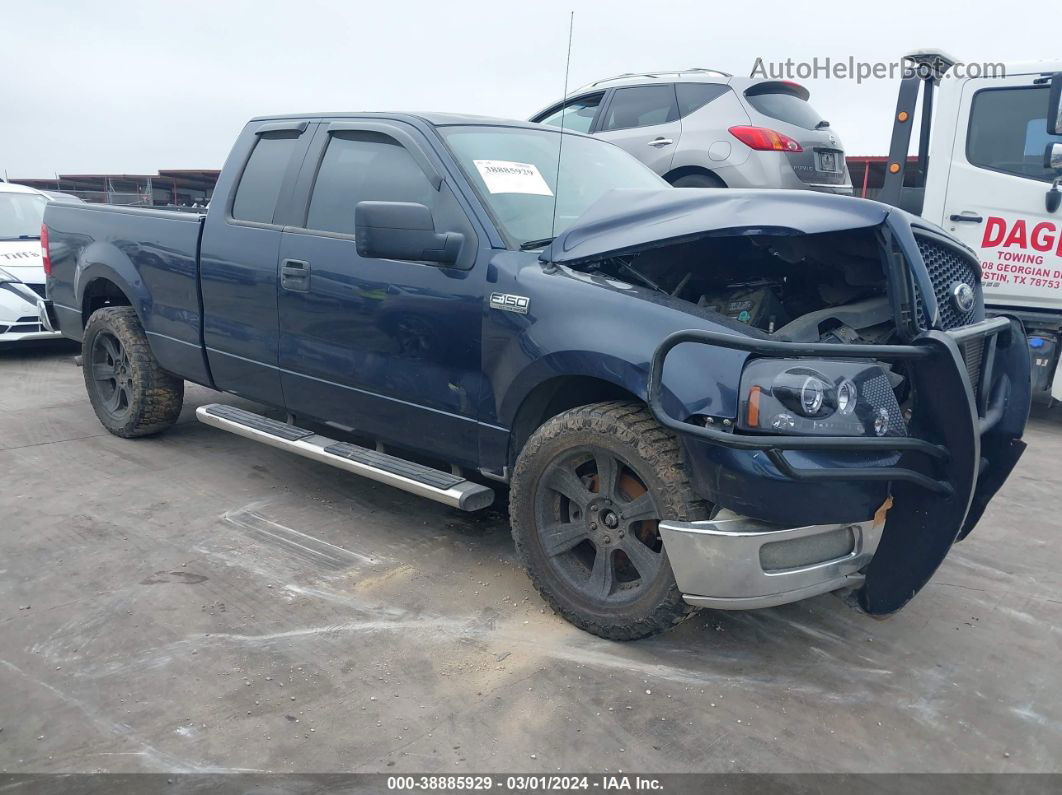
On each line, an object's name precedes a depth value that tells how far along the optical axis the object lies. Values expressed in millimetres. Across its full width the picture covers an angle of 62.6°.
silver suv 7363
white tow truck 6293
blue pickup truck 2678
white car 7746
